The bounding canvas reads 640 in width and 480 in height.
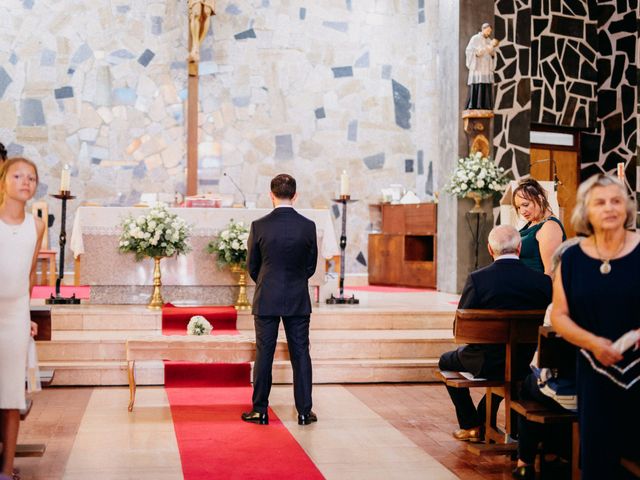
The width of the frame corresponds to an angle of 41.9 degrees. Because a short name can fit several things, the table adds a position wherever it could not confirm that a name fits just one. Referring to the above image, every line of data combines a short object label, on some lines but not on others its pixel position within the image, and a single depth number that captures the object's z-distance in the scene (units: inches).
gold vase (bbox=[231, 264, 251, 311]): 335.6
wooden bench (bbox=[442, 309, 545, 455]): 187.9
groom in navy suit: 222.5
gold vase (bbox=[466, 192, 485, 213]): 420.5
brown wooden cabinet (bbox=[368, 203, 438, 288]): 464.4
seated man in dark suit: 194.1
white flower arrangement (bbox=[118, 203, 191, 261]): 318.7
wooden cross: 460.1
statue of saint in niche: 419.5
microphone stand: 484.3
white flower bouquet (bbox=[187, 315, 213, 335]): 263.0
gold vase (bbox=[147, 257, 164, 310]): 328.8
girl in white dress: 156.3
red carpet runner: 181.2
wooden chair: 438.9
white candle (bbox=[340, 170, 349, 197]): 358.9
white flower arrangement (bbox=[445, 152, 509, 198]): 415.2
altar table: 344.2
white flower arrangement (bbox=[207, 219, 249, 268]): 331.3
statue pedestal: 431.8
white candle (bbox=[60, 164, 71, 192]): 340.8
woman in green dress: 210.1
